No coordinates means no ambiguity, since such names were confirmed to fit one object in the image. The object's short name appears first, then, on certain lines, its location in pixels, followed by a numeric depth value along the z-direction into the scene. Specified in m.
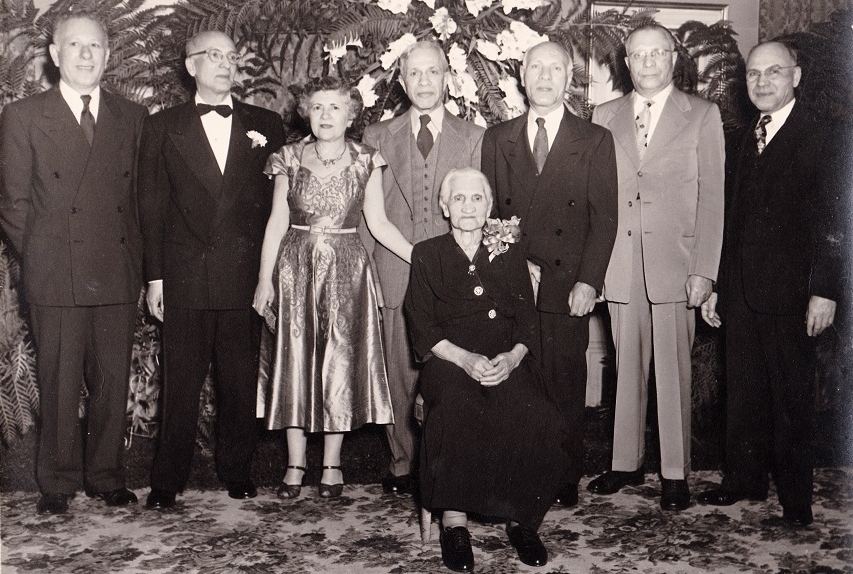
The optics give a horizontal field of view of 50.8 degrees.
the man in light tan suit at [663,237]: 3.93
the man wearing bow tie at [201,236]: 3.91
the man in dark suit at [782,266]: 3.73
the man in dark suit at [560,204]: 3.89
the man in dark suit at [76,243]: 3.76
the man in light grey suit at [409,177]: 3.99
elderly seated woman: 3.41
